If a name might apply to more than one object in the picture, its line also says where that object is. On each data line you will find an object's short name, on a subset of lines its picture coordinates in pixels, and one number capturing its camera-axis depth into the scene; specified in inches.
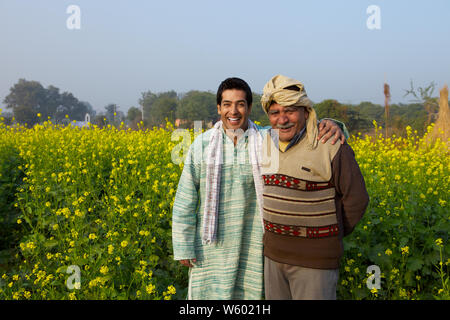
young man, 72.8
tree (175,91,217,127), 842.5
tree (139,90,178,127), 1524.4
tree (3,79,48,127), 2549.2
